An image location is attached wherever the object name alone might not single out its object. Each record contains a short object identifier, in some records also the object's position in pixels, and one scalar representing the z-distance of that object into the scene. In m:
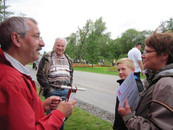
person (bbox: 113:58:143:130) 2.35
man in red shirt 0.98
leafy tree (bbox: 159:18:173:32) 30.41
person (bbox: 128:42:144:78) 6.14
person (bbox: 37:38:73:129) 3.04
